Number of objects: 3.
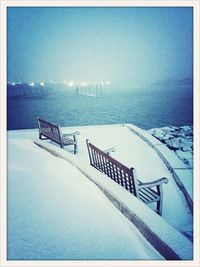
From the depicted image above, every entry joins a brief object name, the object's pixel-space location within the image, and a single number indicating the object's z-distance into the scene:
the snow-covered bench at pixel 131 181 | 3.34
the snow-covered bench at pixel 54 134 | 5.95
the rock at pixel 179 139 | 7.36
